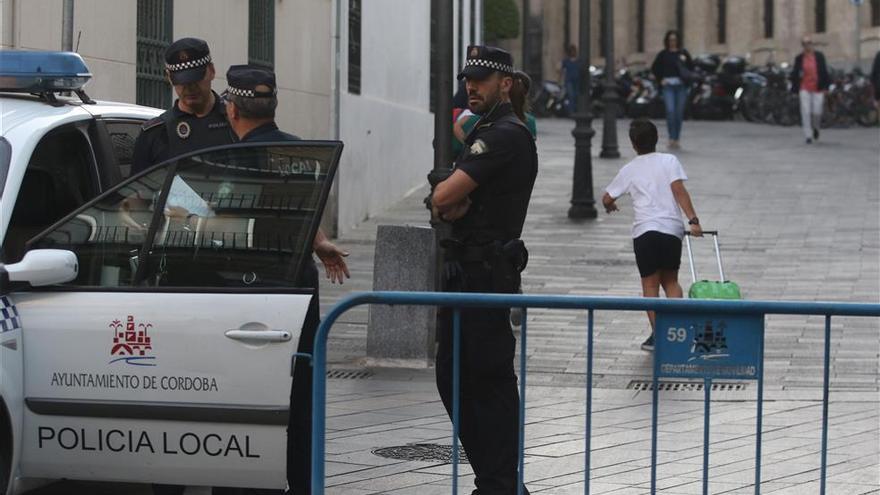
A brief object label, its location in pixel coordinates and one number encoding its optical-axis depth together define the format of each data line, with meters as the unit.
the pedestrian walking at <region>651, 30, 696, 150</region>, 26.75
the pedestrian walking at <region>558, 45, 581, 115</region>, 39.25
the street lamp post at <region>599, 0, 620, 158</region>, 25.36
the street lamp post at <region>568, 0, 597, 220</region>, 19.41
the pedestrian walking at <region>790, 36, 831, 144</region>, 28.53
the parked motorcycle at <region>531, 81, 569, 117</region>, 40.47
